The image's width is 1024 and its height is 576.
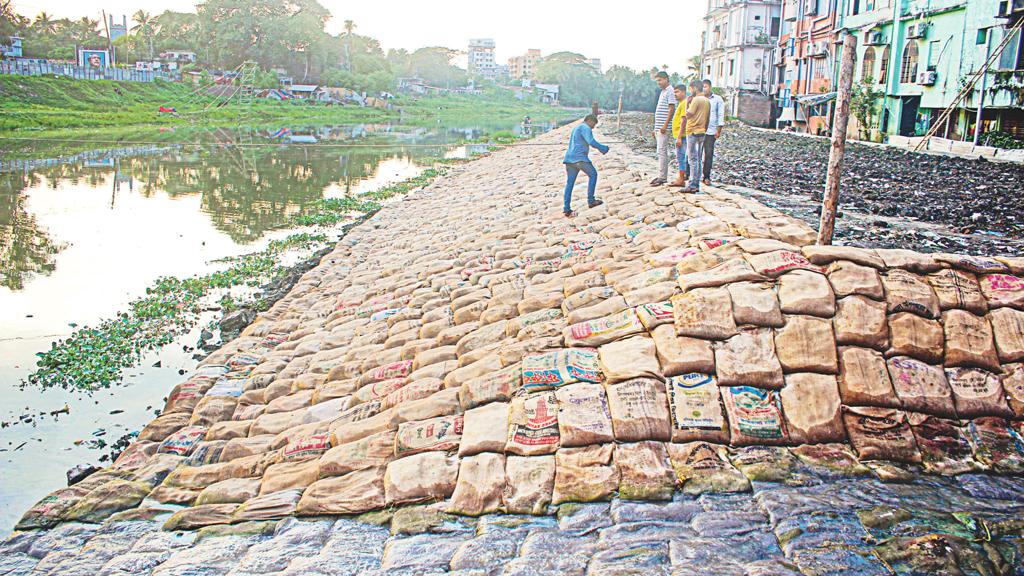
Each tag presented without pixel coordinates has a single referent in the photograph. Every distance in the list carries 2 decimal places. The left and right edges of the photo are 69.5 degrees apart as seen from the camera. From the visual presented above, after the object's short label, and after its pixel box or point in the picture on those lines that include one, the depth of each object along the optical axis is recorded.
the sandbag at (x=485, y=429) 4.11
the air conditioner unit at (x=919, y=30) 22.25
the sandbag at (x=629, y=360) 4.26
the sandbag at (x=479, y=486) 3.77
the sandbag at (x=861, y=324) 4.29
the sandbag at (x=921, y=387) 4.06
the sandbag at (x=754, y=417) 3.94
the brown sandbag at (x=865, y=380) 4.06
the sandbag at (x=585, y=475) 3.72
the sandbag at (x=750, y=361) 4.15
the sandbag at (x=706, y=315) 4.43
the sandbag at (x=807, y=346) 4.19
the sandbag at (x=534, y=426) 4.02
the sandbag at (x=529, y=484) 3.73
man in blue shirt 8.82
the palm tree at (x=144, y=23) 68.00
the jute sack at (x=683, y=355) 4.25
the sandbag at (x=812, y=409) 3.95
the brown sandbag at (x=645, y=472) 3.66
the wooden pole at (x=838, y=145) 5.66
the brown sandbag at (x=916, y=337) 4.27
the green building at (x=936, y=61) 18.45
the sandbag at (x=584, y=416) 3.97
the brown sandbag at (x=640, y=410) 3.96
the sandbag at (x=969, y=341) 4.25
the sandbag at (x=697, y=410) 3.95
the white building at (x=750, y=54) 38.84
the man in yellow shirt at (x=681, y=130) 8.81
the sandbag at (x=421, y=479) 3.95
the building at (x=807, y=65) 30.03
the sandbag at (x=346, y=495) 4.03
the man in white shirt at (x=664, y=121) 9.39
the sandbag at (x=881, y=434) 3.87
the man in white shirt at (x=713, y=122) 9.05
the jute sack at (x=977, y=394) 4.08
